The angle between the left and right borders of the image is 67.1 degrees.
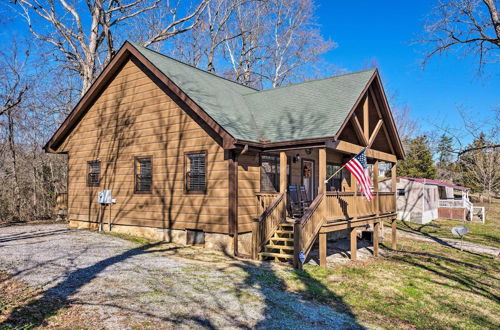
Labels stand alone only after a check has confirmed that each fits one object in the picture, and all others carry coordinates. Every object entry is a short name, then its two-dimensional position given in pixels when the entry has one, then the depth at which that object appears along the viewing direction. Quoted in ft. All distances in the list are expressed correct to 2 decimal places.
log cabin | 35.40
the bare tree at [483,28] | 45.37
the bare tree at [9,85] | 54.34
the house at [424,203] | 90.02
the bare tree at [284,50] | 99.96
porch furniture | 42.09
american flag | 34.94
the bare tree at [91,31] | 68.33
